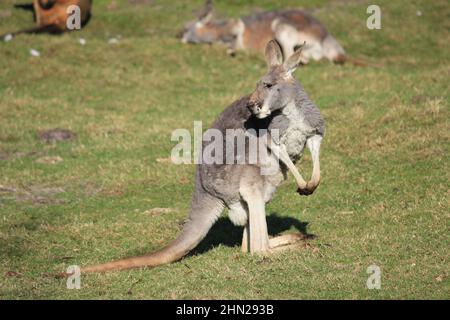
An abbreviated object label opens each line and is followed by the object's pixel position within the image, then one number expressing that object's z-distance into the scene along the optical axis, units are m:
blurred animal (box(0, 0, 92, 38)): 15.85
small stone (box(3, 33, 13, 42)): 14.18
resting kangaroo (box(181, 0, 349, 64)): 14.38
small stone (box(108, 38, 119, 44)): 14.35
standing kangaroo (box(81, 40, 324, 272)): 6.13
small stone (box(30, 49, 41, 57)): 13.58
